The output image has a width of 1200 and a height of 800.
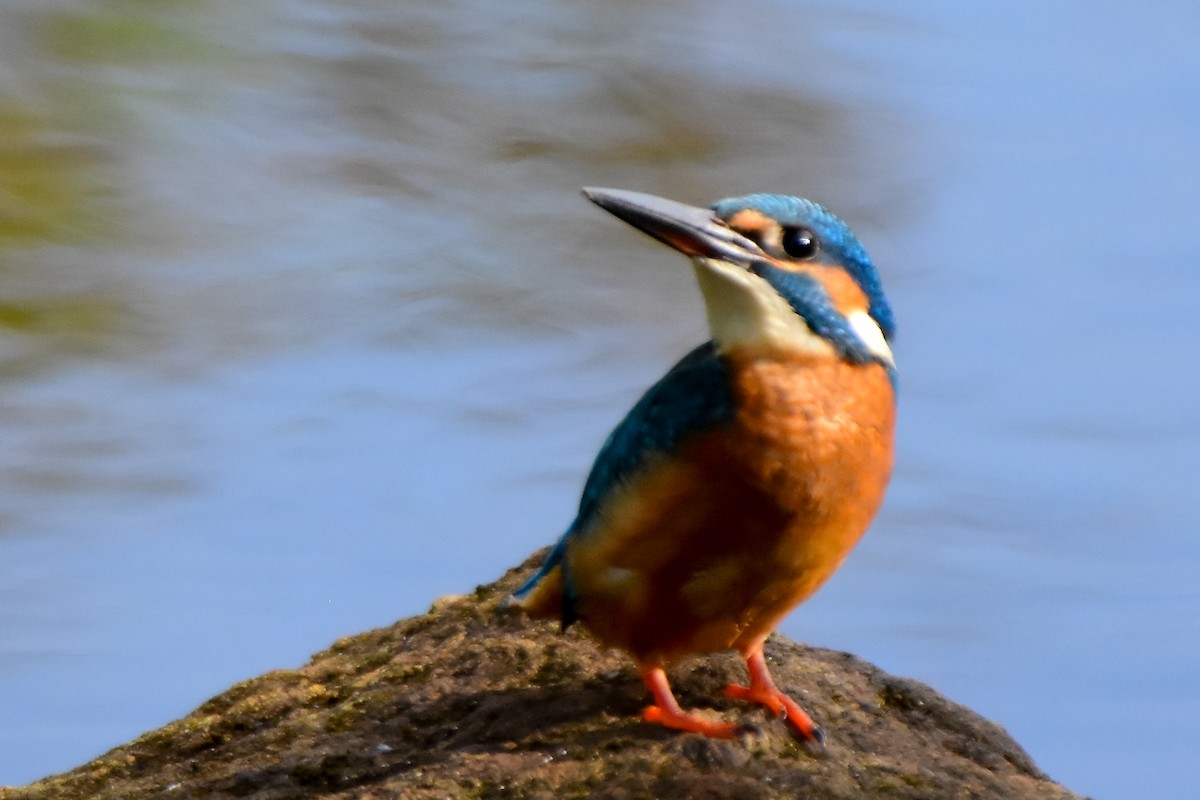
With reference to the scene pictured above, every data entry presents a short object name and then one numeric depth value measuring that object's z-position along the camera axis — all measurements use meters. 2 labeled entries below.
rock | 5.89
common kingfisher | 5.87
